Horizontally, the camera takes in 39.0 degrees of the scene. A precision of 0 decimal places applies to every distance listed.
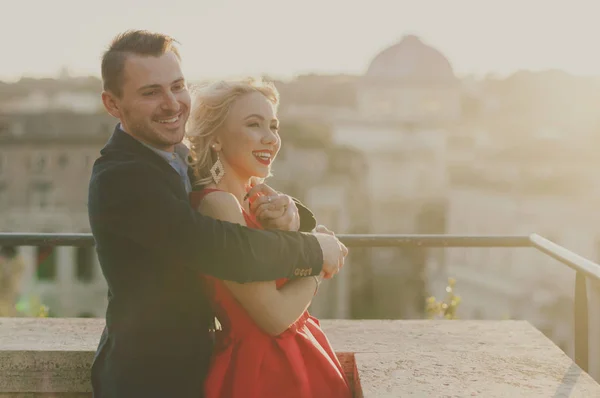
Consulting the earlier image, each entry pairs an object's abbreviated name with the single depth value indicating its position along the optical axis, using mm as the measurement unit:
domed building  57656
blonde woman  2424
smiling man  2217
